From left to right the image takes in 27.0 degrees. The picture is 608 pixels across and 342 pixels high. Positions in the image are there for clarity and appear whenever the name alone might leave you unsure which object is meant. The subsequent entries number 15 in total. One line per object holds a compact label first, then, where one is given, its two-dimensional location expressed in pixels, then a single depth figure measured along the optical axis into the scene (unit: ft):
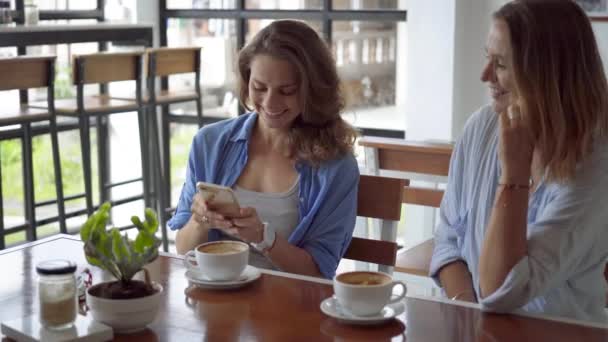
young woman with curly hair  9.46
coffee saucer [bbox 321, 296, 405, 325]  7.17
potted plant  7.07
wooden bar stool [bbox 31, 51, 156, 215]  17.27
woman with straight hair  7.97
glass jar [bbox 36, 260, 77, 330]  6.88
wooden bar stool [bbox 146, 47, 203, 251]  18.83
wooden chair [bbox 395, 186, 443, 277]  12.40
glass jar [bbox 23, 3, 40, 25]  19.55
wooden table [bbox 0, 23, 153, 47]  17.69
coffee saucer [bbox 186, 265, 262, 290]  7.83
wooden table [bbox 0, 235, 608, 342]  7.04
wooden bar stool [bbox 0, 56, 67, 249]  15.70
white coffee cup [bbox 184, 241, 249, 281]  7.85
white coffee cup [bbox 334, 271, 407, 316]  7.20
